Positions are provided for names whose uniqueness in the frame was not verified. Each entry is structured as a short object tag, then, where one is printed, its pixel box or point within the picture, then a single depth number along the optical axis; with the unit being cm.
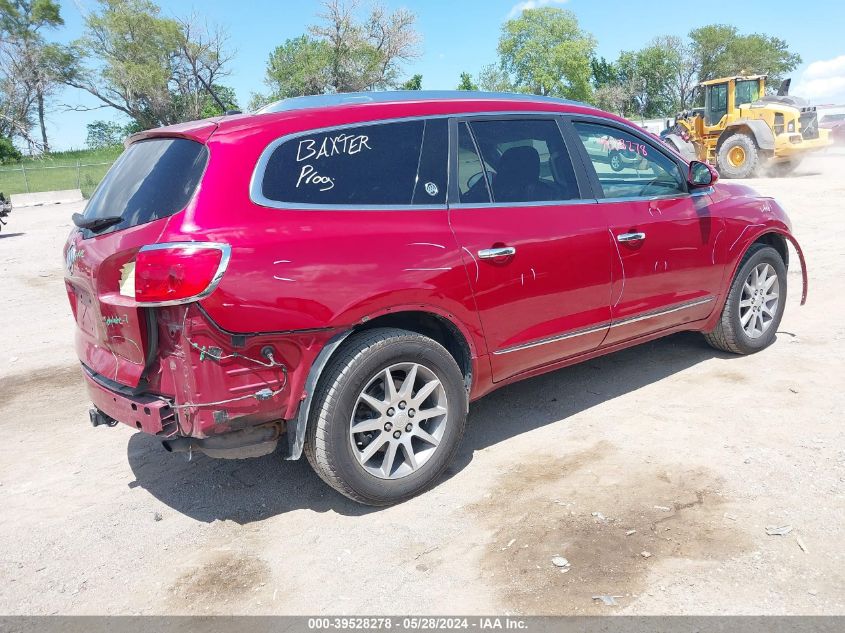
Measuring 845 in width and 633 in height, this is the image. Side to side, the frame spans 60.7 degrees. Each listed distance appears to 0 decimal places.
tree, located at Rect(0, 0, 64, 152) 5906
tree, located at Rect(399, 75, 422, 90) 5899
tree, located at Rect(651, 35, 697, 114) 8562
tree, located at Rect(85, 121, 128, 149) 6862
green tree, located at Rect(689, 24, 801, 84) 8138
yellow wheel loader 1936
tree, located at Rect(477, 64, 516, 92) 7752
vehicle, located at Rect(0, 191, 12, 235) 1722
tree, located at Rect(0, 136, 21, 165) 4050
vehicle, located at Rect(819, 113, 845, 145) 2604
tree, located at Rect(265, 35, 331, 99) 5638
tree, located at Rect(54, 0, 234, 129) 5722
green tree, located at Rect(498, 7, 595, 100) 7456
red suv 304
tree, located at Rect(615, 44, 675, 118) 8562
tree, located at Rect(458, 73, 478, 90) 7489
